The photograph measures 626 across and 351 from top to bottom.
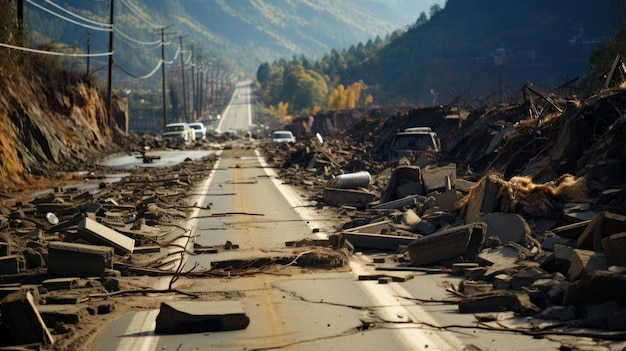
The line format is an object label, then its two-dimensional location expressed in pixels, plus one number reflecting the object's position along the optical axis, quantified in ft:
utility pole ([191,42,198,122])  577.59
